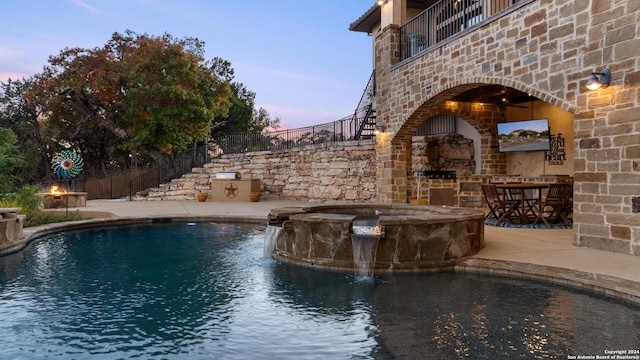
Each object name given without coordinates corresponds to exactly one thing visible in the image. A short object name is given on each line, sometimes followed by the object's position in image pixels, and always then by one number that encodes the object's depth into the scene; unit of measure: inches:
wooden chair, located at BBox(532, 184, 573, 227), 320.5
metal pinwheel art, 466.0
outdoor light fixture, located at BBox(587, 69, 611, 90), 223.9
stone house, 220.4
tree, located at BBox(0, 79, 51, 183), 844.0
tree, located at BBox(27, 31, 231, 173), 653.3
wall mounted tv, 477.7
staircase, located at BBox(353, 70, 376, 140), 587.2
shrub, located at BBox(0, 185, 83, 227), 356.6
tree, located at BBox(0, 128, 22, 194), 363.6
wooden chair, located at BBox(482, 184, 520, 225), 331.9
